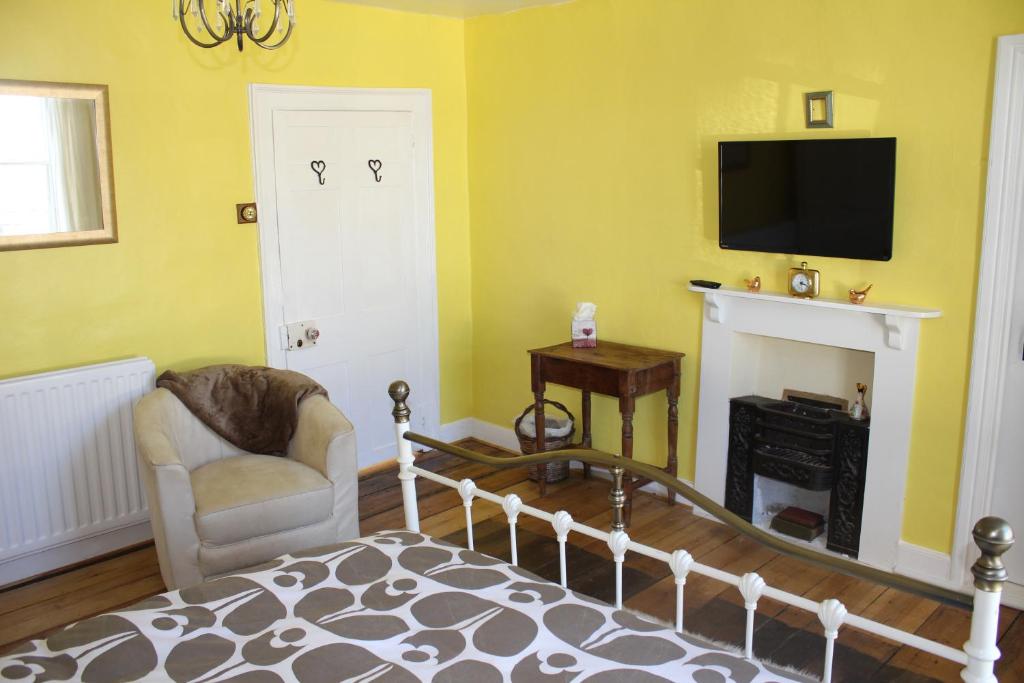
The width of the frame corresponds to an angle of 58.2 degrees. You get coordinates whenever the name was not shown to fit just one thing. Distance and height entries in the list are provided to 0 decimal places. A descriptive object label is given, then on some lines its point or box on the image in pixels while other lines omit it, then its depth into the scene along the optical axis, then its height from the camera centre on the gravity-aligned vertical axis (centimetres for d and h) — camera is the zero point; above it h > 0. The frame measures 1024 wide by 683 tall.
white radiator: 372 -115
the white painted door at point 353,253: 456 -35
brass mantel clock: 384 -42
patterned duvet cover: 201 -104
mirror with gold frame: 364 +9
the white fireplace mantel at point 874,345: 365 -67
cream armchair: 343 -117
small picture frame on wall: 372 +29
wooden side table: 422 -90
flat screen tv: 357 -6
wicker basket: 484 -137
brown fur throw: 401 -93
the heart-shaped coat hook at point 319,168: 465 +9
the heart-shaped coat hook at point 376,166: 491 +10
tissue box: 463 -74
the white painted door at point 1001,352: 328 -63
